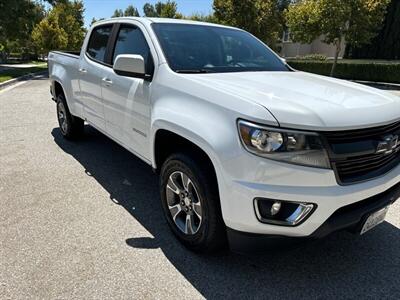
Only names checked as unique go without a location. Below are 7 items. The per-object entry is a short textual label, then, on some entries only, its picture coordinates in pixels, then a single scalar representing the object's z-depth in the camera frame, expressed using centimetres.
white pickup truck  229
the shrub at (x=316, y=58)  3051
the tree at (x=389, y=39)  2986
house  4003
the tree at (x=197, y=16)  5767
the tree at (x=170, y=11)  5188
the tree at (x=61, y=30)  3578
